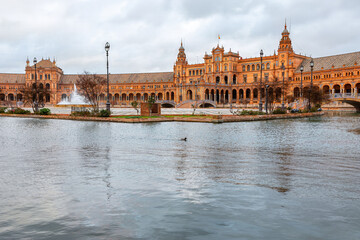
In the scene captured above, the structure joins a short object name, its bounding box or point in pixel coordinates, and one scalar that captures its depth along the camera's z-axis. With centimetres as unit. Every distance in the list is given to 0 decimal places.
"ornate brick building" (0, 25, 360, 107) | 8906
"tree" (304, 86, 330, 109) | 5637
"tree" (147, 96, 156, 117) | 3699
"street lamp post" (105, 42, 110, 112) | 3344
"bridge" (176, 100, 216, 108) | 9465
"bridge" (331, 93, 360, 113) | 6512
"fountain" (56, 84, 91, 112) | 9350
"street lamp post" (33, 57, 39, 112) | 4456
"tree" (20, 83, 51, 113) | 4545
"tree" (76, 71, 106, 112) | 4097
